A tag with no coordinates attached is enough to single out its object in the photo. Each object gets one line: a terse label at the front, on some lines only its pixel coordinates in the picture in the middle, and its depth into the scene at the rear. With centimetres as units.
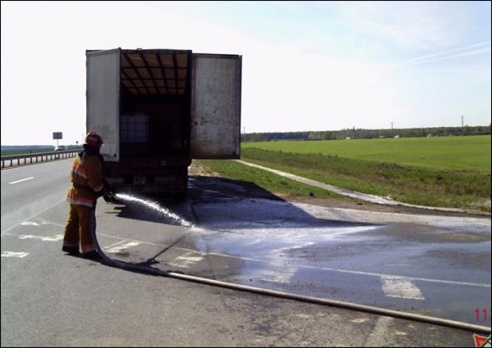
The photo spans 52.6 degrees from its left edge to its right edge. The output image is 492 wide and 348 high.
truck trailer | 1159
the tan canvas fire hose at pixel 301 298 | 446
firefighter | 699
